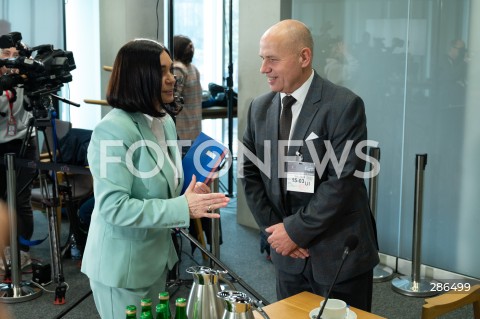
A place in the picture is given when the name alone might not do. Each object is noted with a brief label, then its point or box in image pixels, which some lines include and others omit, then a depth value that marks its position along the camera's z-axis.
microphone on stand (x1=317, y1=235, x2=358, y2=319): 1.82
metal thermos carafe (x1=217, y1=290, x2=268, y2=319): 1.60
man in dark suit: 2.49
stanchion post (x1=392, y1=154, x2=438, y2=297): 4.42
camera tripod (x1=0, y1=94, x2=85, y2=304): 4.11
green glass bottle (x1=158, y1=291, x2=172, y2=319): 1.73
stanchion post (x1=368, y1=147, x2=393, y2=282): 4.65
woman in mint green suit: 2.12
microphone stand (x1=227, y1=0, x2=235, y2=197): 6.89
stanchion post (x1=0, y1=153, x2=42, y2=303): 4.12
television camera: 3.89
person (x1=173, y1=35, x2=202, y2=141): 5.58
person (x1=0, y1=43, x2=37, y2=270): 4.62
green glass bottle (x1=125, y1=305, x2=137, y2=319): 1.67
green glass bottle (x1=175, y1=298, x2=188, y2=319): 1.71
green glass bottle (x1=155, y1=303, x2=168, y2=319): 1.72
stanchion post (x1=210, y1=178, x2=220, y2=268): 4.29
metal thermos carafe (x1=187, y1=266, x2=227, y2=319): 1.72
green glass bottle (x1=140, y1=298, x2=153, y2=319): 1.68
